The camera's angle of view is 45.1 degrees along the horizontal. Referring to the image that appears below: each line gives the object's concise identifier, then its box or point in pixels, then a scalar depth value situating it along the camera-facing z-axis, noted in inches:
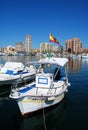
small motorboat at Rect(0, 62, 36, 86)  581.6
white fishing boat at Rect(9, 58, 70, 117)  325.0
